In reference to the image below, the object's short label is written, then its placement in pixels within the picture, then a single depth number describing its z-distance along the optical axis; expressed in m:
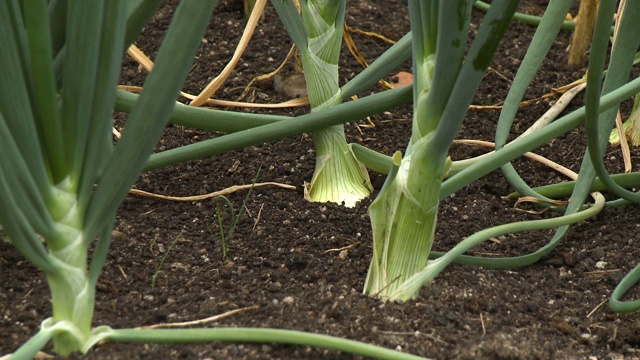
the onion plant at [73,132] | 2.75
